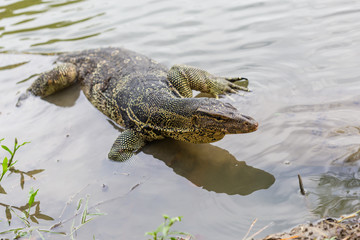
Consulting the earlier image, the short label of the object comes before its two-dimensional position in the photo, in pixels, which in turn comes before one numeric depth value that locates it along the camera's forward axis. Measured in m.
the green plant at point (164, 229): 2.53
